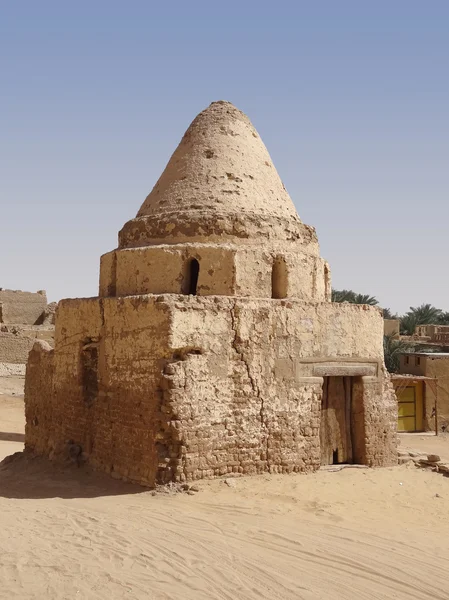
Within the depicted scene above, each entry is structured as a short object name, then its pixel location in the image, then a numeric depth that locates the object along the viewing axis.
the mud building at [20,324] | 26.20
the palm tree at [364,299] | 29.48
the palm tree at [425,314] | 35.25
